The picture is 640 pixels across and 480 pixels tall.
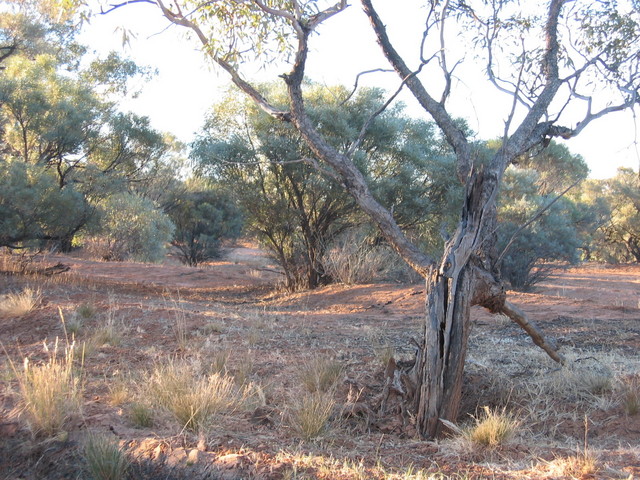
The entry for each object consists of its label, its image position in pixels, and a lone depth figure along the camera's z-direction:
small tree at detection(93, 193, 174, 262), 21.36
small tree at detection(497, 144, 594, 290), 16.27
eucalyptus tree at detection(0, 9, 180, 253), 11.70
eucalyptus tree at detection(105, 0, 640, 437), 4.64
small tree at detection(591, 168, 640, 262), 30.14
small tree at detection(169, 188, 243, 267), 28.98
